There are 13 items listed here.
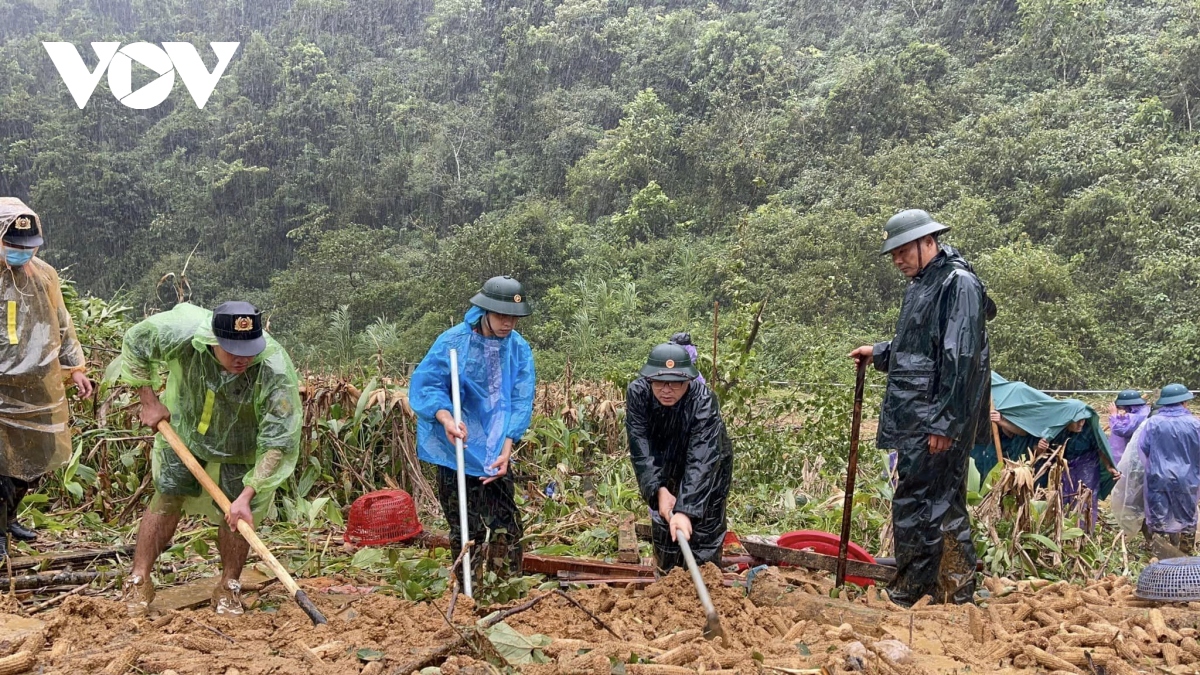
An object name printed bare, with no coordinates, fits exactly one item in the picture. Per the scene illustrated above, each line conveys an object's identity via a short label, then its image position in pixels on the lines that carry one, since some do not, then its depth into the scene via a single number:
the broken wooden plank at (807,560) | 4.07
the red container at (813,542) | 4.46
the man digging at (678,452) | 3.88
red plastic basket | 5.00
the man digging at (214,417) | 3.47
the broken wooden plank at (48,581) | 3.87
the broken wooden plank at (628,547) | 4.53
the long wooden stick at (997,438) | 6.08
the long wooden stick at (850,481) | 3.98
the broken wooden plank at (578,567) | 4.23
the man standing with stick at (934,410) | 3.70
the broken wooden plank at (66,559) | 4.15
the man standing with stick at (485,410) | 4.05
